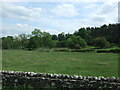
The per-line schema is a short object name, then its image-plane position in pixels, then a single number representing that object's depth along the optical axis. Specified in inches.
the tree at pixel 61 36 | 3555.6
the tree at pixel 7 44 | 2128.1
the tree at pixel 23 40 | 2646.2
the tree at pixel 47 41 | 2393.0
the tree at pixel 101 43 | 1862.7
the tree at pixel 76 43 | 2027.7
